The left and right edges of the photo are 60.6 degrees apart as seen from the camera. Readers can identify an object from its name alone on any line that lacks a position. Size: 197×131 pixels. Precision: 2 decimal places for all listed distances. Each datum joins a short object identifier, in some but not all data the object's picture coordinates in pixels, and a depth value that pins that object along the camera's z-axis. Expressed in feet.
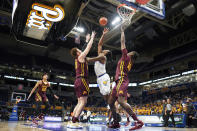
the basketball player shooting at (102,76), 15.89
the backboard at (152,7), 23.73
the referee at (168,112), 32.42
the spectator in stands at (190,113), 31.63
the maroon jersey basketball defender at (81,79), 13.15
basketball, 17.80
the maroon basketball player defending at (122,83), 13.12
